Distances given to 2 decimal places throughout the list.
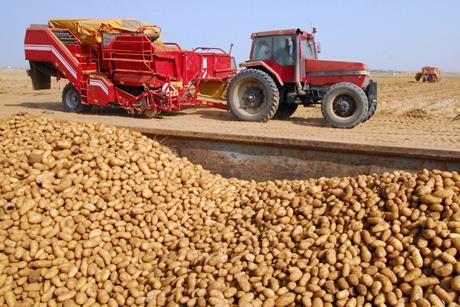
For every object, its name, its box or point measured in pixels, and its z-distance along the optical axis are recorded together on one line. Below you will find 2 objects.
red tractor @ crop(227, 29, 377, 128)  7.95
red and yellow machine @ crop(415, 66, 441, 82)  34.69
